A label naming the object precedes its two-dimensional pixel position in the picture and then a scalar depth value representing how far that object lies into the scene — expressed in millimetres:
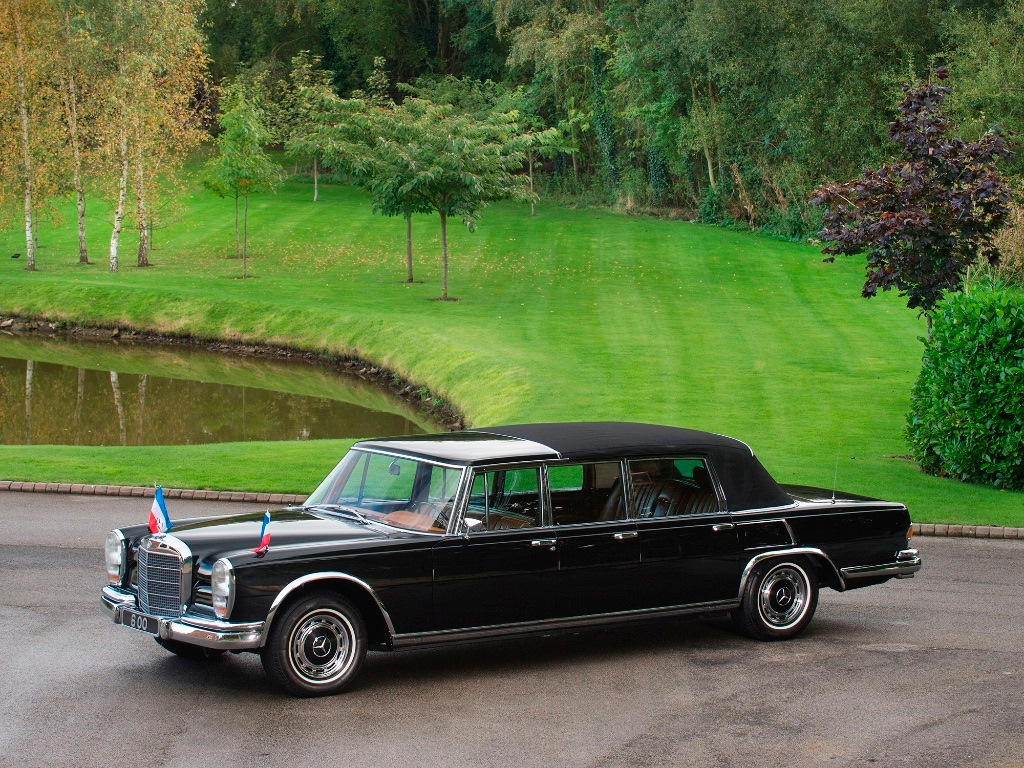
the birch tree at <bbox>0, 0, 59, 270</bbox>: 46500
